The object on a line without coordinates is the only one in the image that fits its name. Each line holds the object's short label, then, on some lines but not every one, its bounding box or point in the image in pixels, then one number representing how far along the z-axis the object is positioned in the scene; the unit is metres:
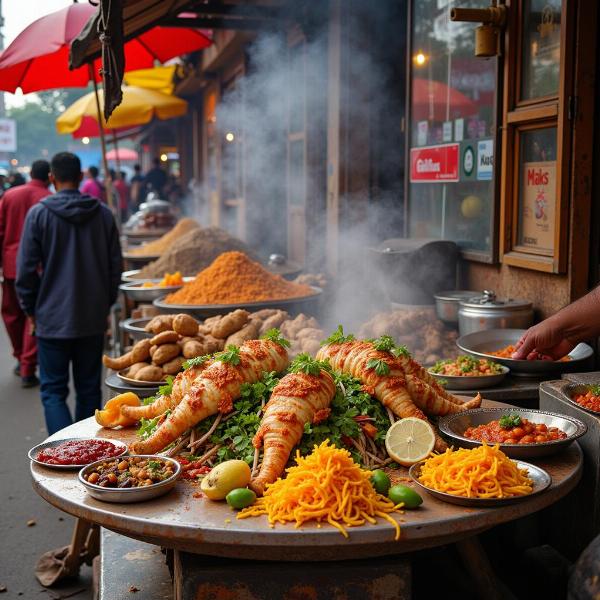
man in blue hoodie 5.89
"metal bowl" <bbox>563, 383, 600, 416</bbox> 3.47
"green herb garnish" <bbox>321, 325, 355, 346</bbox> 3.42
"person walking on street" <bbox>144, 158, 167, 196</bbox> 22.14
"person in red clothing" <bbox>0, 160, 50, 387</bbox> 8.59
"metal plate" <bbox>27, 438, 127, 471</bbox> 2.88
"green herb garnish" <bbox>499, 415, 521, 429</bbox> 3.07
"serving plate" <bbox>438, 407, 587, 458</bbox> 2.85
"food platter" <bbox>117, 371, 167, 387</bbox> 4.20
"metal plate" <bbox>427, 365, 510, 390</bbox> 4.07
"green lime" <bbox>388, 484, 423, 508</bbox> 2.45
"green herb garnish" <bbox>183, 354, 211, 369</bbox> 3.26
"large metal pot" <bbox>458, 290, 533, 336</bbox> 4.76
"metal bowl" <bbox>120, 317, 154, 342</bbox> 5.20
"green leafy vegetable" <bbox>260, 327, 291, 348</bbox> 3.45
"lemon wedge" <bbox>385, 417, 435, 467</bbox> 2.82
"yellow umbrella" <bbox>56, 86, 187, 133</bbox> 13.46
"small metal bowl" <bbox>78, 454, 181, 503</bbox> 2.53
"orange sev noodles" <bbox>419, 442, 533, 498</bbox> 2.49
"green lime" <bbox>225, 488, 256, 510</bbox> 2.47
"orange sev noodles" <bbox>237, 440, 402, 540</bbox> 2.38
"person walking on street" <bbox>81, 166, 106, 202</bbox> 16.03
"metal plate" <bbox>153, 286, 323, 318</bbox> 5.72
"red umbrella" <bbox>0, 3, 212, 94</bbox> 7.40
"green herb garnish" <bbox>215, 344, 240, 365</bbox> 3.13
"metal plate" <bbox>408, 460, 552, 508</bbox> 2.45
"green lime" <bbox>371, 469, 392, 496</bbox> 2.55
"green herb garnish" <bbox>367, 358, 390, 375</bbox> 3.06
